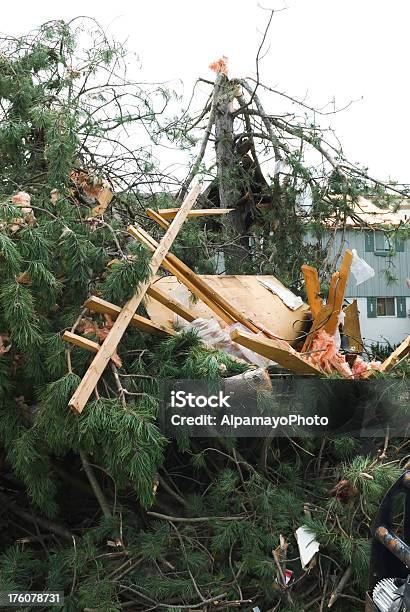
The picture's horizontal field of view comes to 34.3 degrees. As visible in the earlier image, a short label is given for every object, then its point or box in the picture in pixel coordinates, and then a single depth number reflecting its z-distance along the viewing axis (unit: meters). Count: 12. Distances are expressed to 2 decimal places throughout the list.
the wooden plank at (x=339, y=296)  4.22
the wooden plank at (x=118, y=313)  3.03
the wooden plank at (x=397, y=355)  3.75
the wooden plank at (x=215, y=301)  3.82
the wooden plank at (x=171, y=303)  3.62
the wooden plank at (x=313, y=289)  4.28
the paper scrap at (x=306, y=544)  2.95
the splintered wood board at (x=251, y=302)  4.12
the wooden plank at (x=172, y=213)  3.92
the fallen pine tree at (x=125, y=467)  2.88
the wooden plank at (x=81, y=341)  2.89
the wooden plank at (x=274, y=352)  3.31
